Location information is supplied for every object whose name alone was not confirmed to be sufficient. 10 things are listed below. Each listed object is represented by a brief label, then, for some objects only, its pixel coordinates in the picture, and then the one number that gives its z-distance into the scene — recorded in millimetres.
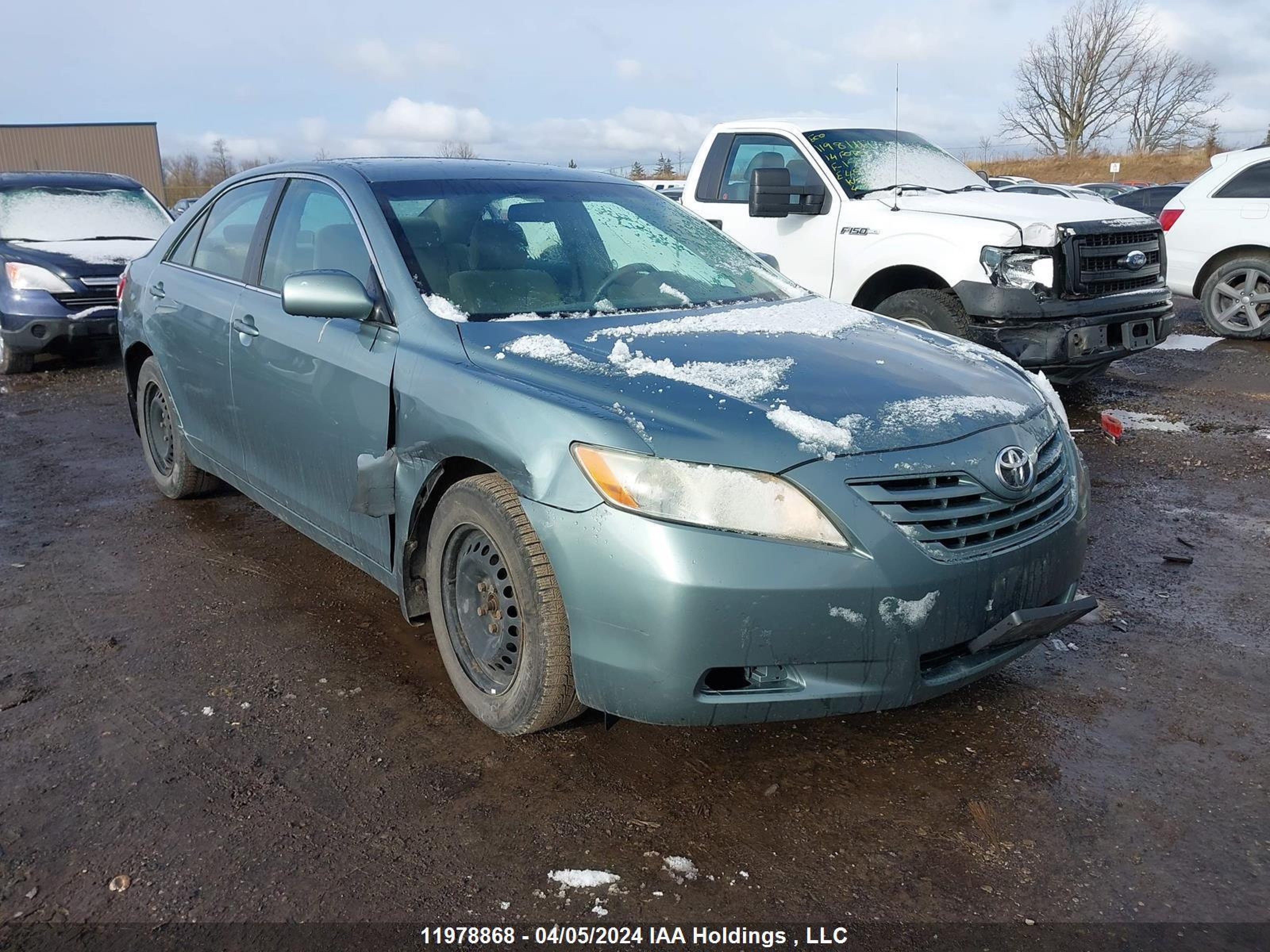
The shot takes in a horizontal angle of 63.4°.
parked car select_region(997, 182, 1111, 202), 19672
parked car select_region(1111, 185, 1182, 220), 22781
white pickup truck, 6254
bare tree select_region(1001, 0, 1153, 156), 52594
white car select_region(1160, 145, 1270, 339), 9719
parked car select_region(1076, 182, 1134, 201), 28656
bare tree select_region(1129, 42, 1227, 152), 53844
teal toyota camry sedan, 2479
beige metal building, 45125
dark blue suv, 8969
